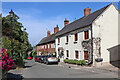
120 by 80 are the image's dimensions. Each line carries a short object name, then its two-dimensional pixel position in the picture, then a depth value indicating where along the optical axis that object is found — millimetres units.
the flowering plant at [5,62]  6014
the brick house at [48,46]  34003
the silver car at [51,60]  21078
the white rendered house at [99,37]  16859
